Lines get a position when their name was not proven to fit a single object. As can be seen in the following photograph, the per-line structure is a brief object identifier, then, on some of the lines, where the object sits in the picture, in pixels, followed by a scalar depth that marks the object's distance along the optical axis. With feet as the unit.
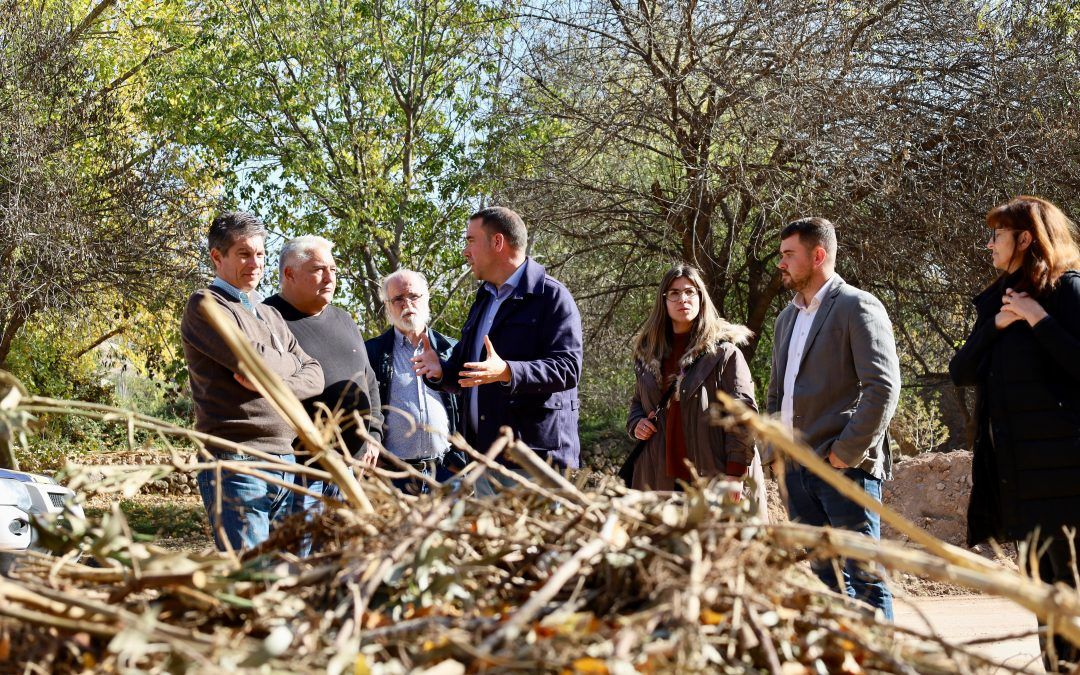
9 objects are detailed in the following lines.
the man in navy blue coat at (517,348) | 15.34
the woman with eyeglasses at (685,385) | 16.70
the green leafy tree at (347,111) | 45.80
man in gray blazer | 14.93
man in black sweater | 15.61
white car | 21.65
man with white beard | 16.96
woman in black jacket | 12.84
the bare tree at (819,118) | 33.14
